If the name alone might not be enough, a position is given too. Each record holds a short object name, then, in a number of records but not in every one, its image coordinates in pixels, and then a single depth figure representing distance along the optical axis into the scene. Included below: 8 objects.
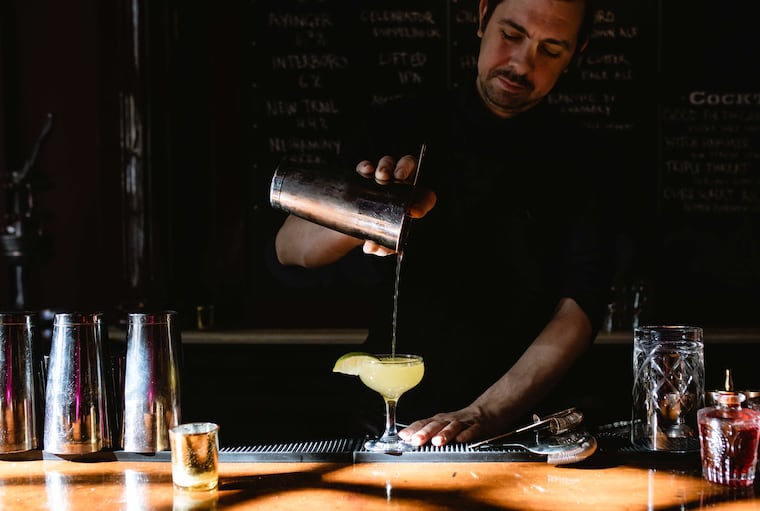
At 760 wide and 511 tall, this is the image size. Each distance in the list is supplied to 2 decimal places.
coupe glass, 1.56
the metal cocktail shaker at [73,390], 1.40
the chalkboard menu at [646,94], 3.30
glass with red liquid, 1.25
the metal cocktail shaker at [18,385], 1.43
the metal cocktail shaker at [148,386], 1.41
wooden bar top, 1.19
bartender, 2.07
